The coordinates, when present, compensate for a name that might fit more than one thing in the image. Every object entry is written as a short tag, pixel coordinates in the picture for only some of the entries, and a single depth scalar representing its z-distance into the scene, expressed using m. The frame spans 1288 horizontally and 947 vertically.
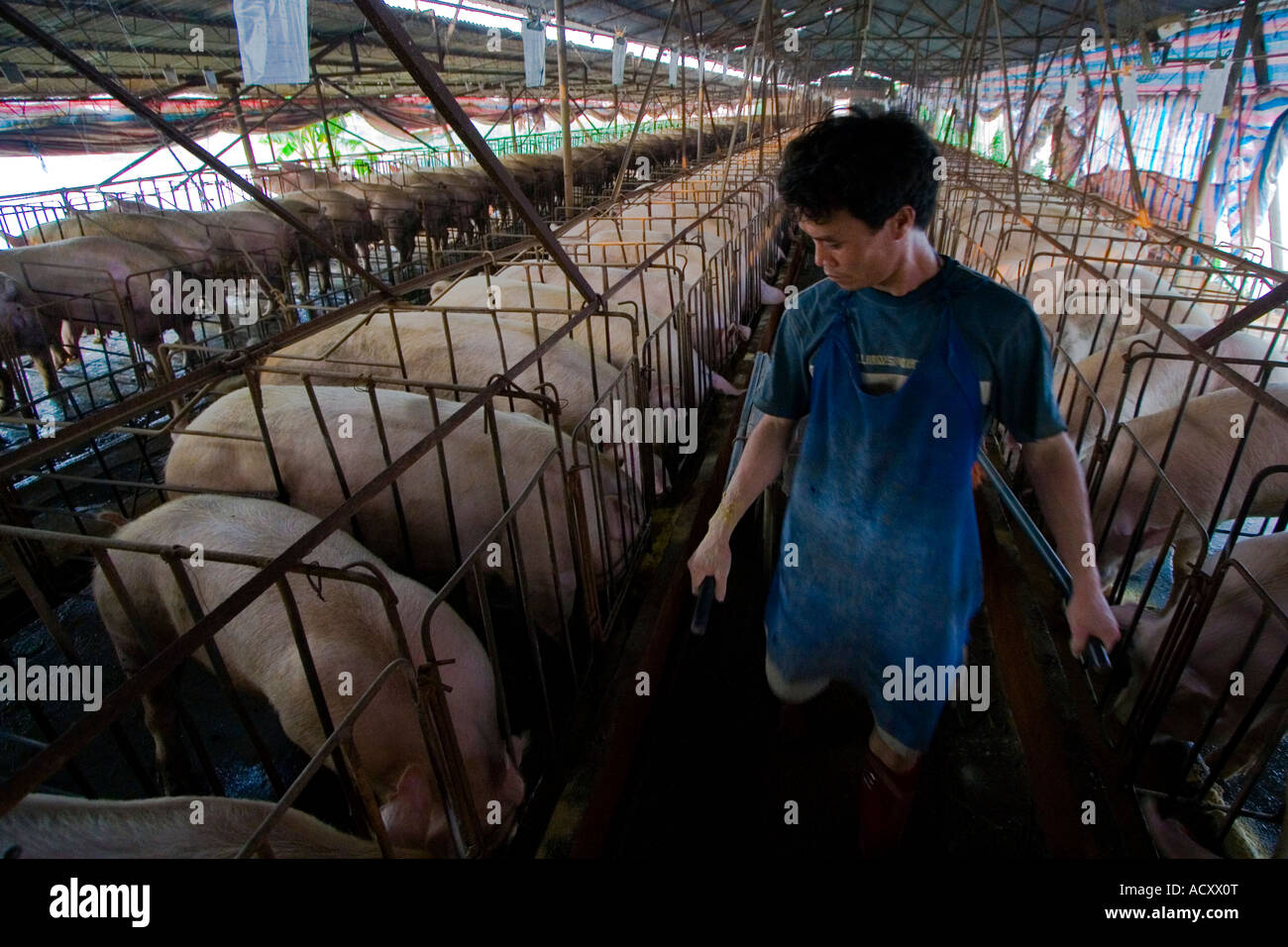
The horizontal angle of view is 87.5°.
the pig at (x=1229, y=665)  2.32
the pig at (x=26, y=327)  6.73
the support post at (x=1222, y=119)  7.40
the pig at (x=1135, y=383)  4.47
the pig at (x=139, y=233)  9.20
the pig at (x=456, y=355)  4.48
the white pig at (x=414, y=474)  3.39
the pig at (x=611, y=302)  5.08
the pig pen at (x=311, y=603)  1.54
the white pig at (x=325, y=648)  2.28
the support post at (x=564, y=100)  7.16
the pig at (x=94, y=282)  7.50
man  1.53
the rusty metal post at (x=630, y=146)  6.00
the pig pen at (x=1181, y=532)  2.27
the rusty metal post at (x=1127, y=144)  7.26
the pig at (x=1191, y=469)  3.54
